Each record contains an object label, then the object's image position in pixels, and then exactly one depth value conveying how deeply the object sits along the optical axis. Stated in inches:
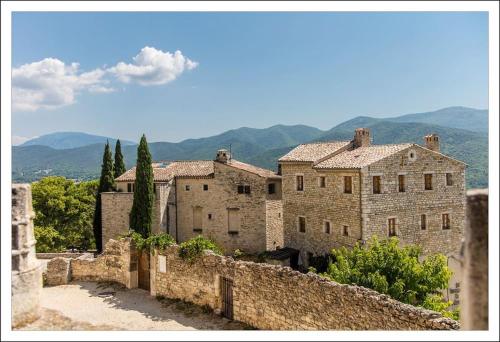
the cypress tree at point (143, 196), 879.1
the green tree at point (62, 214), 1079.6
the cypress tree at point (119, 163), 1233.4
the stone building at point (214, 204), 904.3
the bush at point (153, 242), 576.4
